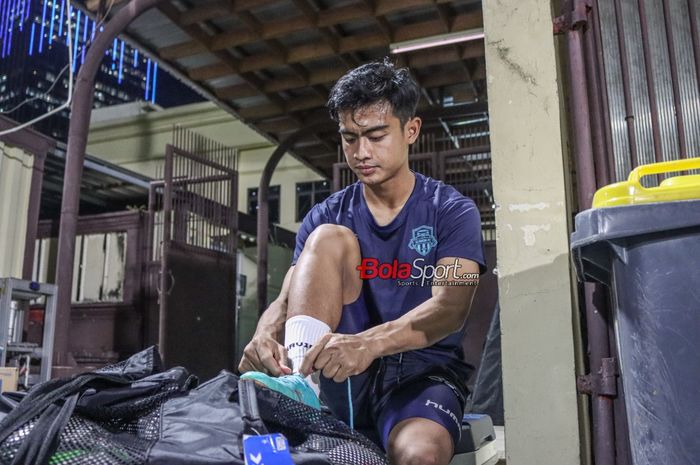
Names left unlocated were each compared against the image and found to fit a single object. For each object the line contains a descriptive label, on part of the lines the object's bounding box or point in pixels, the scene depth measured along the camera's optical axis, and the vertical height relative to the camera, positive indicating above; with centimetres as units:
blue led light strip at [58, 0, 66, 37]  552 +307
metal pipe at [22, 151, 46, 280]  567 +112
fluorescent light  628 +311
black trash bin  104 +1
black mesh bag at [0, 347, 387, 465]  91 -15
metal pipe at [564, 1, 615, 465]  165 +42
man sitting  147 +11
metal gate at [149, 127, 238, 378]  634 +75
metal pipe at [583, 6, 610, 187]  181 +67
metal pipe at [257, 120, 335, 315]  809 +188
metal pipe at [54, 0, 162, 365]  470 +146
